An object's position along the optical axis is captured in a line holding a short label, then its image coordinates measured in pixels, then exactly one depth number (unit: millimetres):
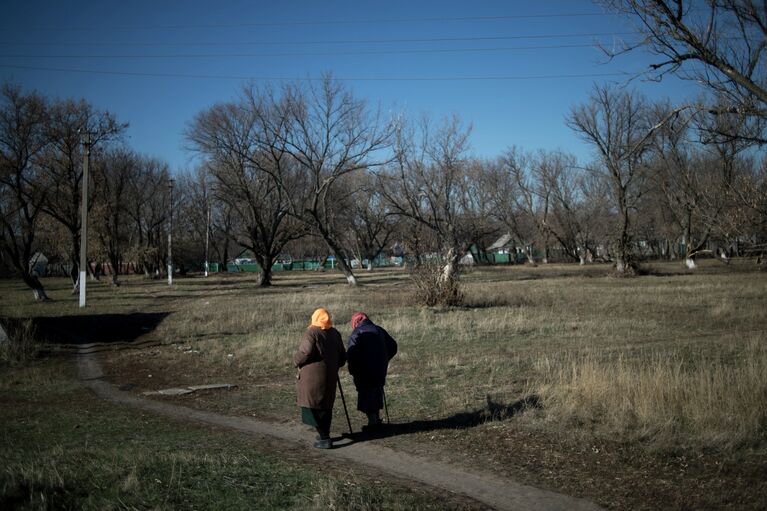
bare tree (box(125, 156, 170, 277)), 67625
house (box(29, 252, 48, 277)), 88681
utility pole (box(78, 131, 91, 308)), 27312
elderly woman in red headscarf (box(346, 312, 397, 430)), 7367
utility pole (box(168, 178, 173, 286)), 48019
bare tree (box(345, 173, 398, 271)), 63138
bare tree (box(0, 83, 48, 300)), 32438
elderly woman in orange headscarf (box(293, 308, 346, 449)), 6762
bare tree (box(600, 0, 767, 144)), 8781
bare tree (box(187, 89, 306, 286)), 41438
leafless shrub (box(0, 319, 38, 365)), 13281
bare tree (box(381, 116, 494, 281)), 39250
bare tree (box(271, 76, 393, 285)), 39875
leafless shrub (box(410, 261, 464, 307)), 22438
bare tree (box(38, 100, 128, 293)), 36750
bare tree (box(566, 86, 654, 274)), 41469
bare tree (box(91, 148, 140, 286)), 44312
